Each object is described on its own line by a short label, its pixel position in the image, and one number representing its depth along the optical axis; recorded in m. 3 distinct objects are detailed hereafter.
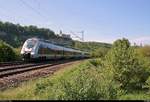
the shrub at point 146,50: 22.35
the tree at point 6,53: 18.77
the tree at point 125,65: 10.60
